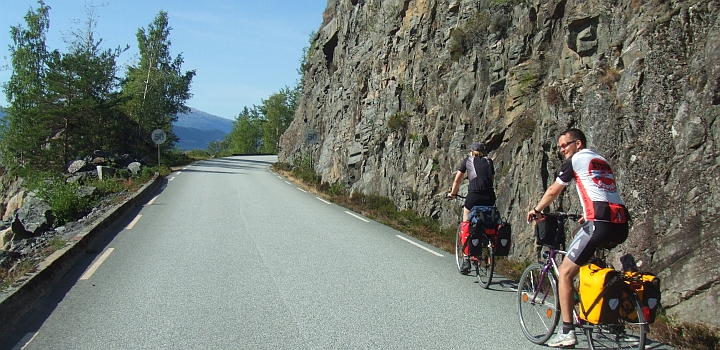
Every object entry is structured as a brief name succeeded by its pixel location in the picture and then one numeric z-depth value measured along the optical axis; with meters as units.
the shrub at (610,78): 8.55
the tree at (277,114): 98.38
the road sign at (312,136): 34.19
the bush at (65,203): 17.66
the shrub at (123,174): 27.58
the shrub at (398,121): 19.52
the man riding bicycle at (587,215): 4.66
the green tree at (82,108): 33.66
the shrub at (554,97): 9.77
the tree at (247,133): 114.38
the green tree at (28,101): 32.56
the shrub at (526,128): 10.98
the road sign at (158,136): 36.97
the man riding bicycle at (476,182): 8.05
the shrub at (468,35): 15.66
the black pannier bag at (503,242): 7.62
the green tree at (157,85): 52.50
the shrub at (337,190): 22.52
